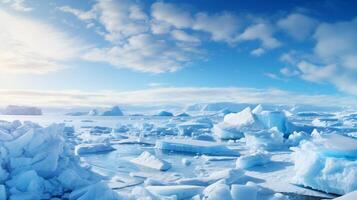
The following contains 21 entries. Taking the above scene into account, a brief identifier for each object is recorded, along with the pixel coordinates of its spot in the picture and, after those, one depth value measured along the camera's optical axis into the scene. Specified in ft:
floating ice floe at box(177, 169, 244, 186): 24.77
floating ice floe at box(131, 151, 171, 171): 31.37
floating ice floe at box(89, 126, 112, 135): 73.64
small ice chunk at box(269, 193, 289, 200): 21.48
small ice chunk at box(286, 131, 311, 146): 47.62
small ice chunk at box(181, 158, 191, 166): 34.37
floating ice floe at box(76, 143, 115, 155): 43.16
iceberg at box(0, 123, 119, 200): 20.21
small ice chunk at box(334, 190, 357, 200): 13.41
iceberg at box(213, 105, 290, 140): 59.31
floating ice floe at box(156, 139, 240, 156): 41.67
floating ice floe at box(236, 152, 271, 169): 30.94
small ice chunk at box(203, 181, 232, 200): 19.44
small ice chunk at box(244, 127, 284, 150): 44.09
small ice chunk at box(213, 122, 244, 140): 60.48
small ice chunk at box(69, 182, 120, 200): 19.30
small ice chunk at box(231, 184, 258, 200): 19.52
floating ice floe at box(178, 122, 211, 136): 68.44
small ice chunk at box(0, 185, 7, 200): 19.11
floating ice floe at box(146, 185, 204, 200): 21.24
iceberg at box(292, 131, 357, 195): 22.62
